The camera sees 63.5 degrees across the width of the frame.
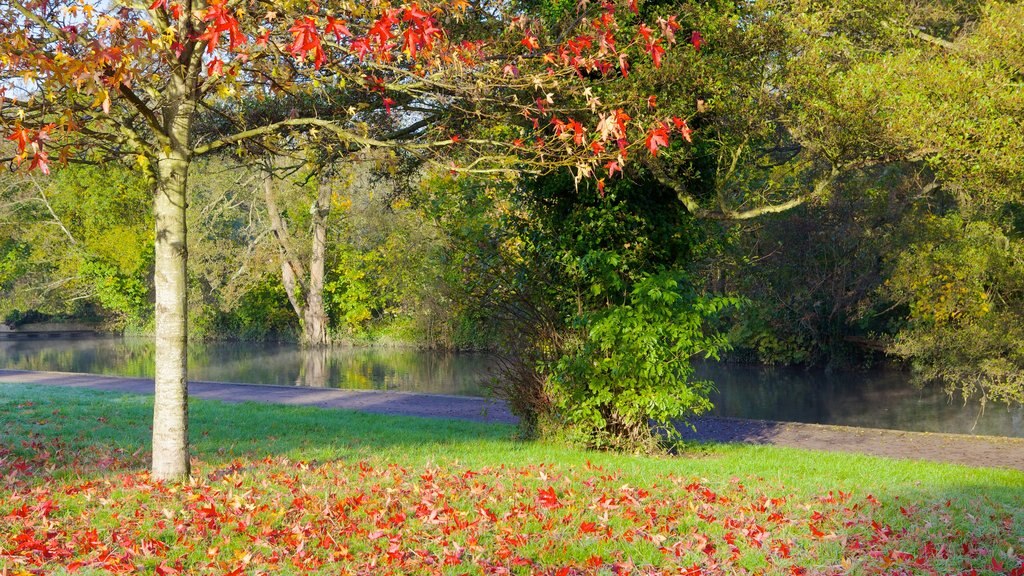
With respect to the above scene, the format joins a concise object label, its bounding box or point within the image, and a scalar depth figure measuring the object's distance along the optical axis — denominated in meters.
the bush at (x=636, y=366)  9.12
